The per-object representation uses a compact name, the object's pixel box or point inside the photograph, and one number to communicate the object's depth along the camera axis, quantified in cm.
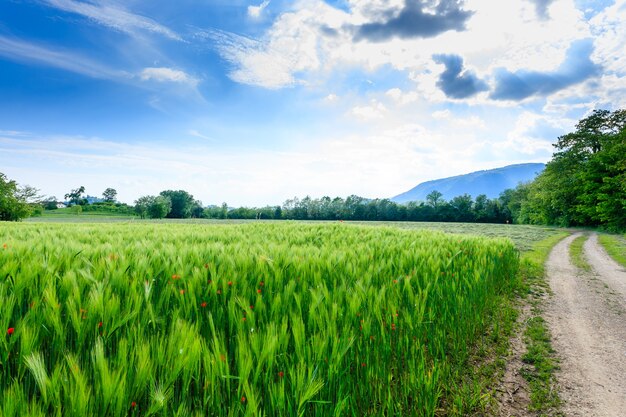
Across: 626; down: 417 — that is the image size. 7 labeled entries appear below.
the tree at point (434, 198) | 11108
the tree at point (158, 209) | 10594
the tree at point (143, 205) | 10731
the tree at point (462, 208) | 9831
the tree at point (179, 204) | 12269
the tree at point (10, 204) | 4894
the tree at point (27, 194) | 5566
